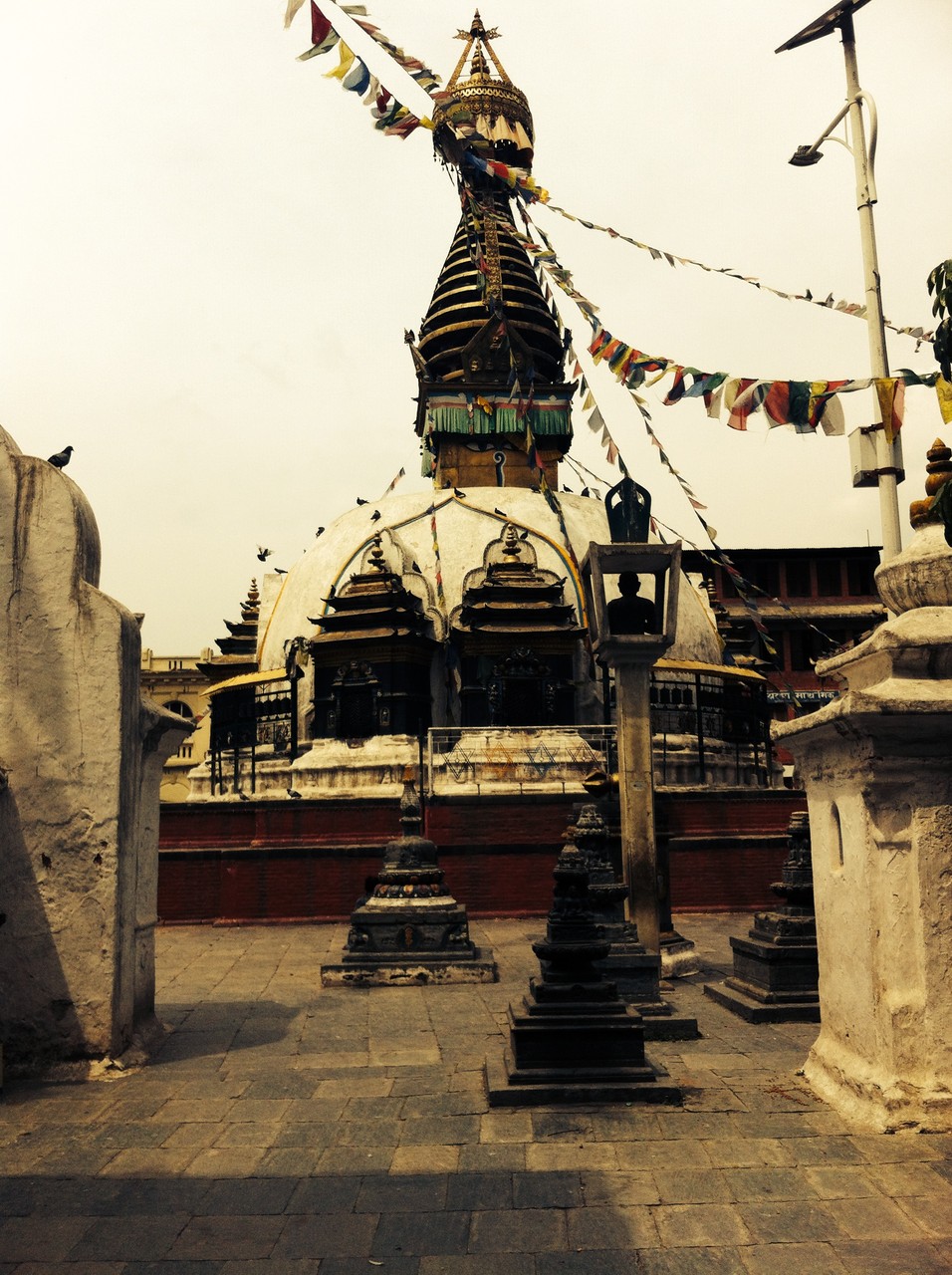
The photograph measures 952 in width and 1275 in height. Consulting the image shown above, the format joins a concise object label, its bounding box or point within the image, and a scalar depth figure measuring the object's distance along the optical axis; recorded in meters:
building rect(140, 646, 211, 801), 43.66
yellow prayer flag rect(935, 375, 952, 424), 8.19
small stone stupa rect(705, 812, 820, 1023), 8.44
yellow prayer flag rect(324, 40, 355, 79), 13.30
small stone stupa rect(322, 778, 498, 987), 10.73
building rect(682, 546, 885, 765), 41.03
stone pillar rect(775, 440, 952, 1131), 5.41
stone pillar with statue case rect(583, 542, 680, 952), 10.07
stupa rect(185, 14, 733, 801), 20.75
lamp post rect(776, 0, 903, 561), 12.38
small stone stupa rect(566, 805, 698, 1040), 7.89
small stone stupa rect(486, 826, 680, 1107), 6.13
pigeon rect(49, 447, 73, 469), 8.05
